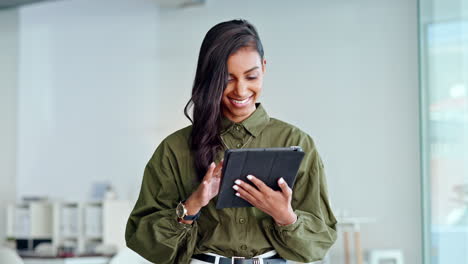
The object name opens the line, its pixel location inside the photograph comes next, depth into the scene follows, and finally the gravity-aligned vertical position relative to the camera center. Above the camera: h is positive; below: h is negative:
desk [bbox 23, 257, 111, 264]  4.64 -0.81
